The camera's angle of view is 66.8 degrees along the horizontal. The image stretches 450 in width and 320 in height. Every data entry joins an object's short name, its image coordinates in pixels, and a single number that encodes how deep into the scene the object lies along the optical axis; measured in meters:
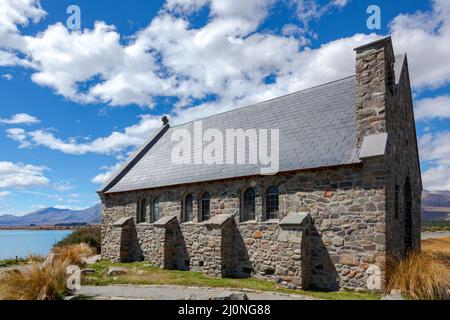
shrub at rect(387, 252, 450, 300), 8.80
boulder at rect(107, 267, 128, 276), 15.04
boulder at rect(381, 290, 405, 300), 8.78
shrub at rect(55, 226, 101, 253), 25.50
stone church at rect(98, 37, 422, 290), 11.38
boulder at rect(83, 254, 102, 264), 19.97
